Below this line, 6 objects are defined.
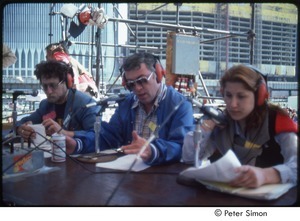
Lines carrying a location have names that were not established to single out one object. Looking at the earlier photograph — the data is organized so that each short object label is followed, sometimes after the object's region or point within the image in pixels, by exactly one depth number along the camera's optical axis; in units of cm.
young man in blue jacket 134
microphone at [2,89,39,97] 99
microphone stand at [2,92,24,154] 86
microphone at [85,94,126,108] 99
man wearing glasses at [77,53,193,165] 106
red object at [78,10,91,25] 196
